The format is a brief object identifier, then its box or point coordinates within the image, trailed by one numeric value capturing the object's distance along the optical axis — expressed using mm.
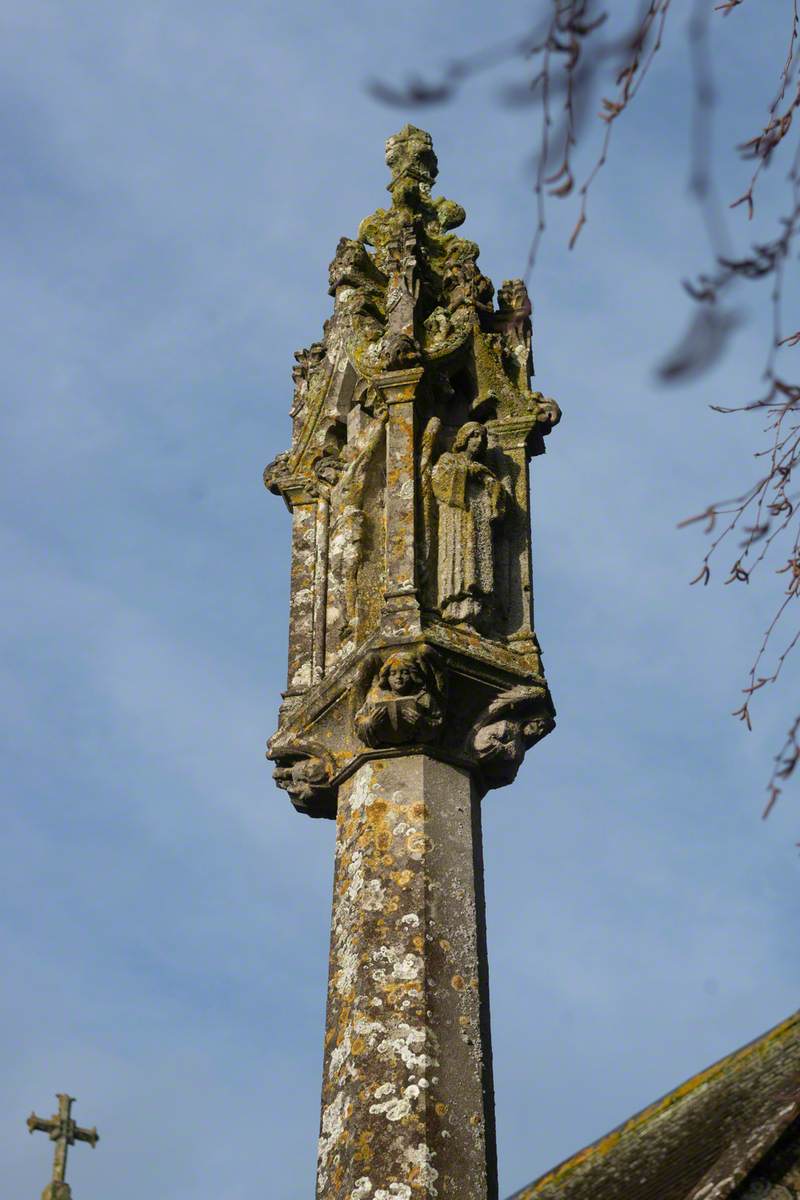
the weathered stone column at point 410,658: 7641
